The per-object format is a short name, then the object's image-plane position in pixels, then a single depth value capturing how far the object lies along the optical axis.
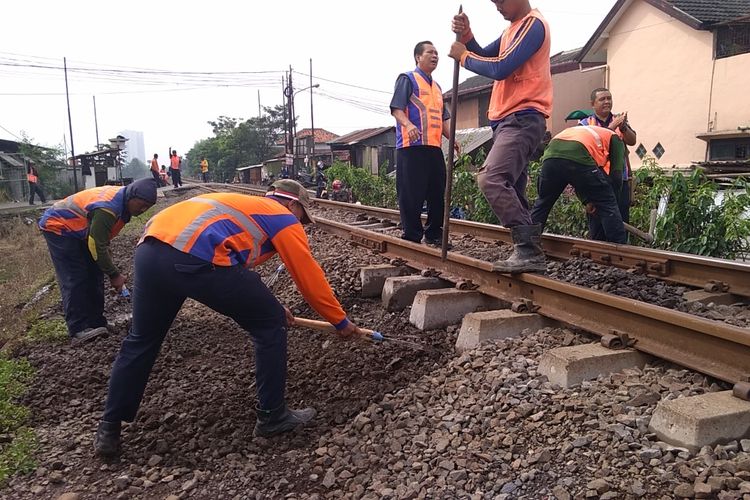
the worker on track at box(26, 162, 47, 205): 22.92
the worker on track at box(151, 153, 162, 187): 29.75
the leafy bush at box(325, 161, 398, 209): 13.61
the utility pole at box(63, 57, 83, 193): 37.09
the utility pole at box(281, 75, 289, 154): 38.15
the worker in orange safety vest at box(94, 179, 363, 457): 2.70
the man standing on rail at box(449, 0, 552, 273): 3.75
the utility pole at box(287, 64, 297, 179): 35.75
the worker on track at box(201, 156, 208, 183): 39.81
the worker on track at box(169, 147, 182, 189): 28.40
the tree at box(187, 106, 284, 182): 60.64
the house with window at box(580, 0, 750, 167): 16.39
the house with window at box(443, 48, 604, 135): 21.44
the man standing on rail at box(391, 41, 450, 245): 5.18
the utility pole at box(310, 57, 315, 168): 36.16
